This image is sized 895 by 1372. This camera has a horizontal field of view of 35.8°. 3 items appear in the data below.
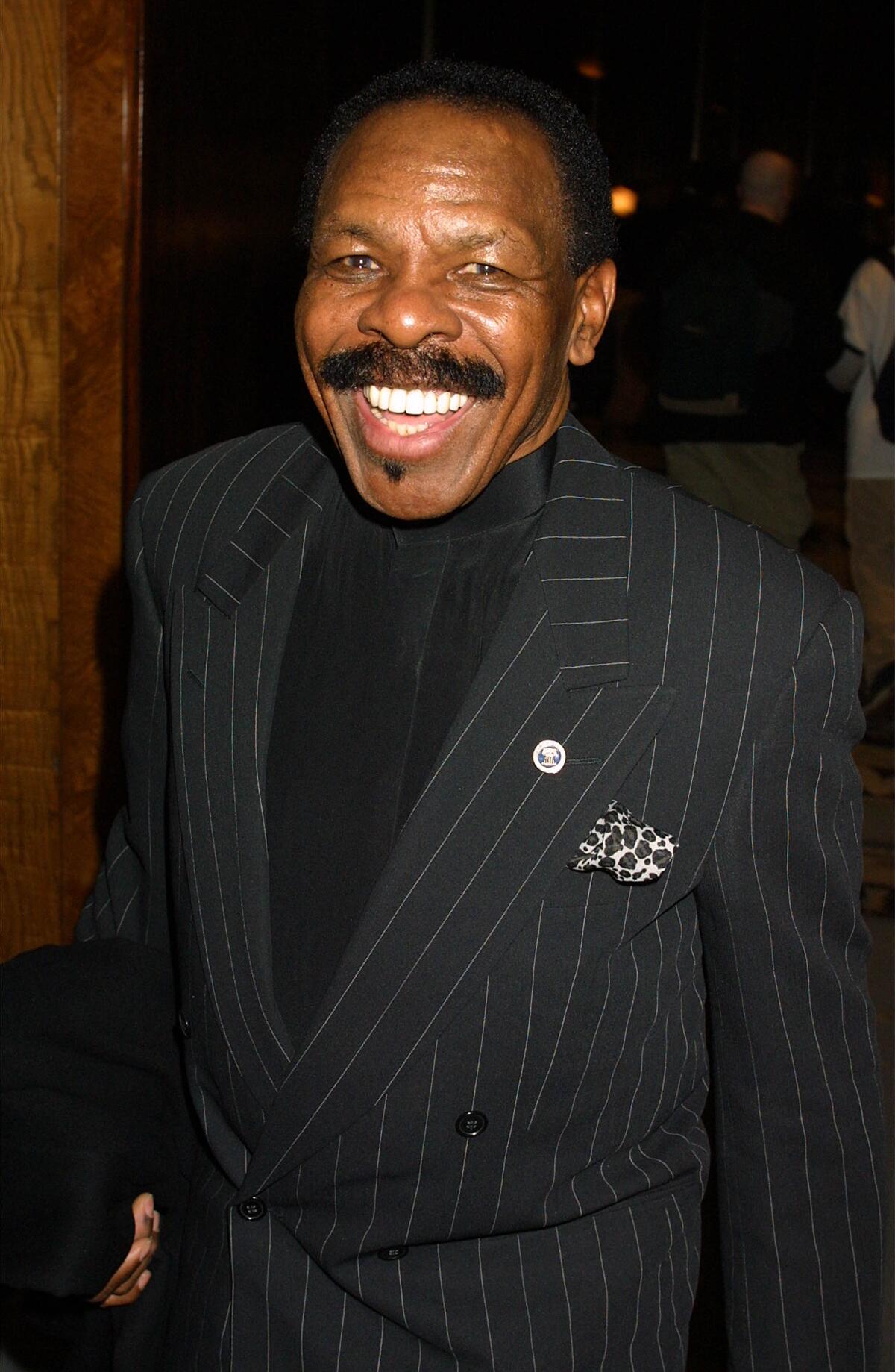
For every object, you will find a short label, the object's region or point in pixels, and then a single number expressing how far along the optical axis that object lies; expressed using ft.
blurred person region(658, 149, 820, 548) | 18.66
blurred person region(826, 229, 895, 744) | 18.29
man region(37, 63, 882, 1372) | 4.24
